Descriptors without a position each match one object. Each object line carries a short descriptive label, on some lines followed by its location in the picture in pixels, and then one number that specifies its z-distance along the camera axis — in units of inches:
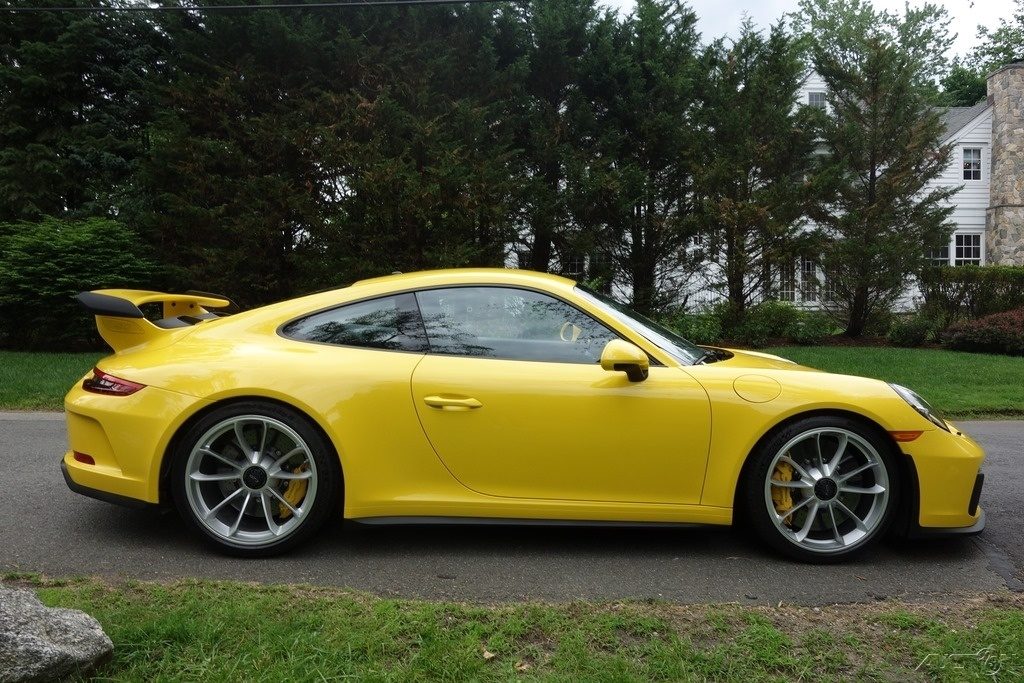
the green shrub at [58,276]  473.4
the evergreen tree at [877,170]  553.3
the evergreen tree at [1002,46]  1651.1
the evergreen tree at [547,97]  509.7
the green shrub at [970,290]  565.6
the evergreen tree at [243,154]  475.2
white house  1072.2
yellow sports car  128.6
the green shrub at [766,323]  532.7
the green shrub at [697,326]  530.3
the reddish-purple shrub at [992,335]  507.2
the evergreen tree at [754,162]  516.1
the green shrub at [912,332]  548.7
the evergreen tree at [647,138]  522.0
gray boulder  79.4
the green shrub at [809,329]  559.2
